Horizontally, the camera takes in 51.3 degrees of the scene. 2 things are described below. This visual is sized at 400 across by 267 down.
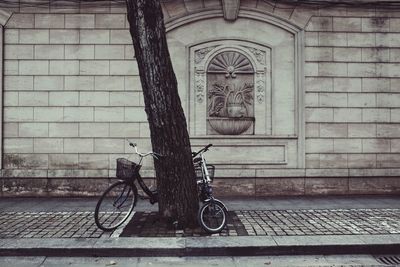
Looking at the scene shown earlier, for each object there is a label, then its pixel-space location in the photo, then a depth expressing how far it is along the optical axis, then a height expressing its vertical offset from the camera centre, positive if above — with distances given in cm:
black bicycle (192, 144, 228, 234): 596 -101
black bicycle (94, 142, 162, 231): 605 -89
